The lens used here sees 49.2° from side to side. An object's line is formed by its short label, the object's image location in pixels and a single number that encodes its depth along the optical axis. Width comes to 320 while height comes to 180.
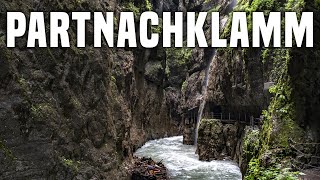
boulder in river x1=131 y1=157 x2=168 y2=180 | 20.04
